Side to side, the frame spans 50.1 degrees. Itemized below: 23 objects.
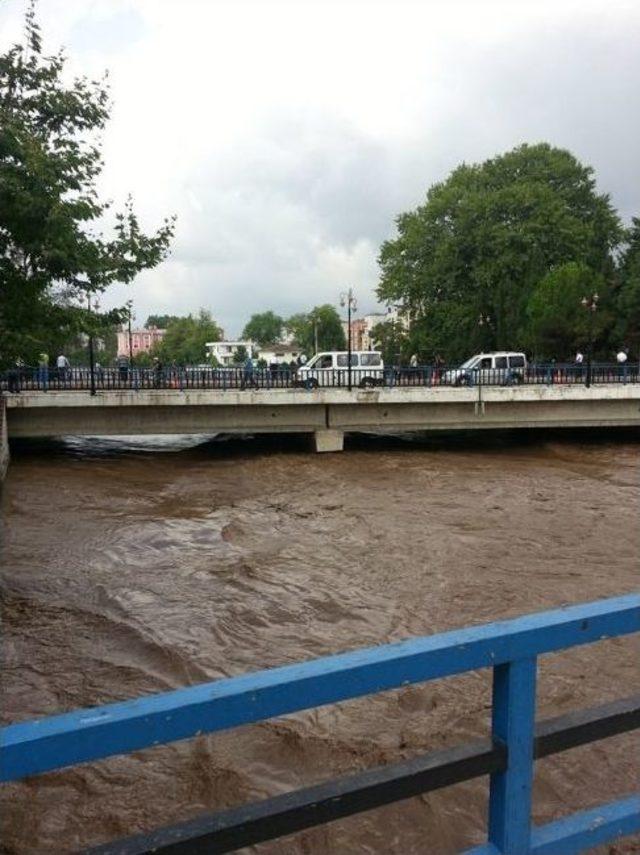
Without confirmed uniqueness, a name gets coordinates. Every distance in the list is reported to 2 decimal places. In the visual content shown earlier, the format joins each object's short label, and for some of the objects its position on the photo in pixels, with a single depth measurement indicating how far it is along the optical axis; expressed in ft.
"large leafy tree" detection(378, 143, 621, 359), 160.04
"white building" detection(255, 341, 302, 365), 403.36
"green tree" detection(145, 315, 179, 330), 628.69
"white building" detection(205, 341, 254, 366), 362.12
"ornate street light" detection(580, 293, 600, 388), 96.20
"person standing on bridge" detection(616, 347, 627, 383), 89.29
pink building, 546.26
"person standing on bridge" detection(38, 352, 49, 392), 75.52
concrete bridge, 75.56
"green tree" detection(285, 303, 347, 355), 296.92
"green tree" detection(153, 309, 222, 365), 348.38
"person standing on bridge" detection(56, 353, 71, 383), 77.36
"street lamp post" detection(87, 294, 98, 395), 74.20
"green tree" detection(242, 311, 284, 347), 447.42
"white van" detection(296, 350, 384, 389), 87.61
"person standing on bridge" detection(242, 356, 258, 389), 81.25
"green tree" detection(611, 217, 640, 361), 134.92
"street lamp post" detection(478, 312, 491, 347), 169.17
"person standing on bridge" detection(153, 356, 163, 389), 78.89
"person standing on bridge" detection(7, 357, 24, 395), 73.97
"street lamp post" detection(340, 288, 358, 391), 113.57
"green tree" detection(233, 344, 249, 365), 332.00
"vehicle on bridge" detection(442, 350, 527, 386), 85.51
